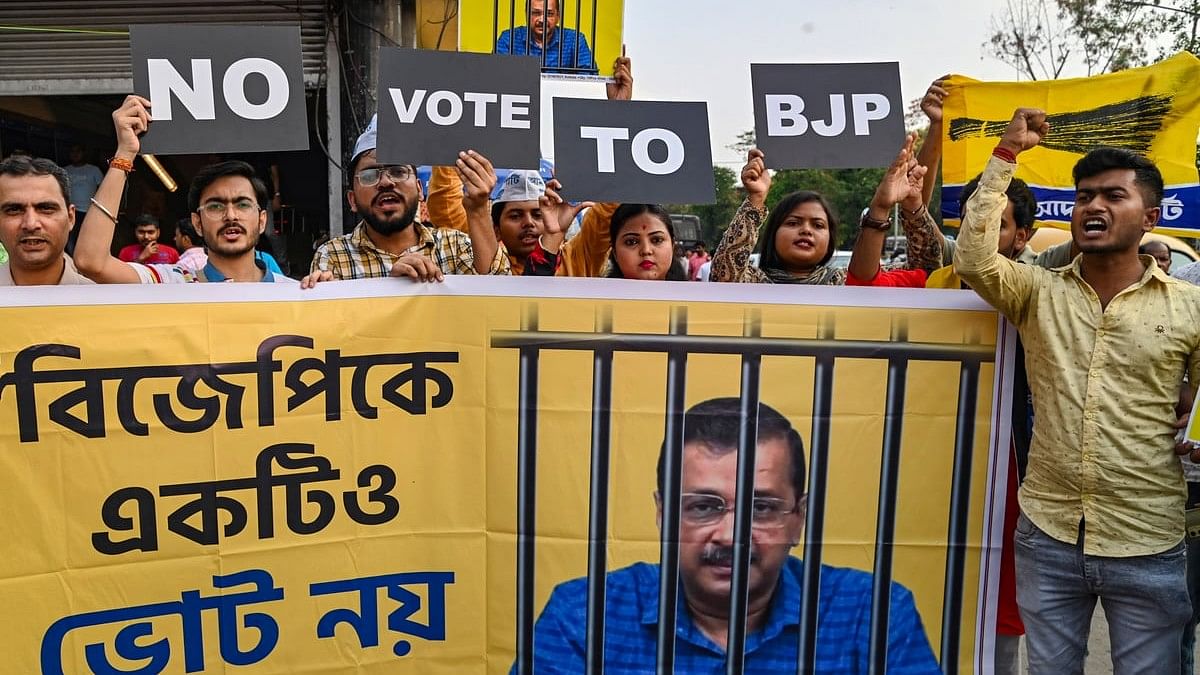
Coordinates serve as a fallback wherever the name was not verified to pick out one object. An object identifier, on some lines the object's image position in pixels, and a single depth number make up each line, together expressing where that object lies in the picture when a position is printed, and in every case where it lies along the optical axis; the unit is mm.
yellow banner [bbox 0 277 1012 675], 2254
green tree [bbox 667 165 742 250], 35312
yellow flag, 3160
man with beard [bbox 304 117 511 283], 3021
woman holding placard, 2717
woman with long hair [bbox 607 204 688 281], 2789
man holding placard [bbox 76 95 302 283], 2305
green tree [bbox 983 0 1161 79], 15516
